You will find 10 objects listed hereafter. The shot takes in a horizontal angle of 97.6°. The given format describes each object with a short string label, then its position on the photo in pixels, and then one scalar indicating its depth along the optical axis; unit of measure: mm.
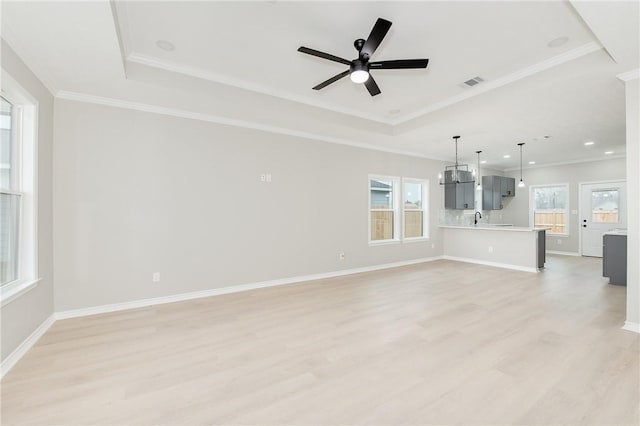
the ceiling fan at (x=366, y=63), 2275
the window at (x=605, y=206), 7303
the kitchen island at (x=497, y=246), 5883
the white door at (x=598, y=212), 7246
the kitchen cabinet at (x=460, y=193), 7496
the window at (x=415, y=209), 6984
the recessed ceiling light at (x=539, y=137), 5480
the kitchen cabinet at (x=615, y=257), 4805
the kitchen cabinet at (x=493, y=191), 8471
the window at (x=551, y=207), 8203
